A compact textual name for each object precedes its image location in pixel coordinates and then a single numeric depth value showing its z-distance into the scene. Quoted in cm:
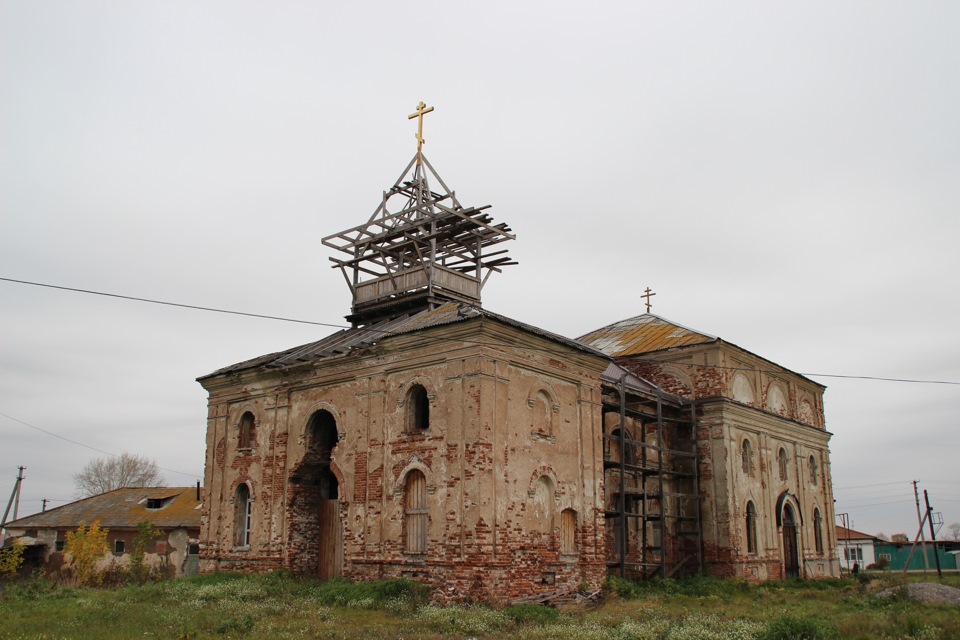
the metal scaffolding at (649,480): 2269
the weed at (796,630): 1345
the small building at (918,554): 5316
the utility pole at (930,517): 3897
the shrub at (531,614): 1582
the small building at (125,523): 3453
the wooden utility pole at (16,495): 4058
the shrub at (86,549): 3203
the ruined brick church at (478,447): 1806
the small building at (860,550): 5647
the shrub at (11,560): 3222
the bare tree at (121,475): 6100
